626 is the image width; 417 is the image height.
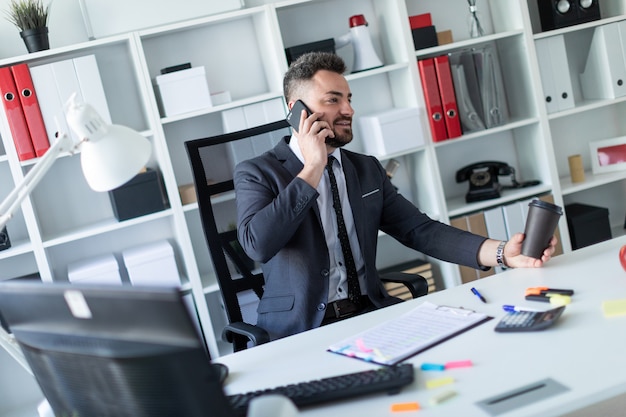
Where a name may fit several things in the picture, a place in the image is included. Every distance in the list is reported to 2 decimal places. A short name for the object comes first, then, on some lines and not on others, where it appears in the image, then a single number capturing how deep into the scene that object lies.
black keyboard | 1.35
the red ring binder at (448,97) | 3.59
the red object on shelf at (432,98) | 3.59
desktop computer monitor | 0.95
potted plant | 3.21
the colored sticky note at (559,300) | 1.66
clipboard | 1.53
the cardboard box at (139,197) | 3.34
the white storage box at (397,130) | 3.55
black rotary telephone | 3.79
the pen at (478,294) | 1.78
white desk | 1.27
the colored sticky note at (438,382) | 1.35
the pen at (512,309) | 1.66
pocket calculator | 1.52
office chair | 2.39
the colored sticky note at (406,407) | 1.28
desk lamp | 1.39
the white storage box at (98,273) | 3.27
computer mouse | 1.03
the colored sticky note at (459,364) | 1.42
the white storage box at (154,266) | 3.34
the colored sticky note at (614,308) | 1.53
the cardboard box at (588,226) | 3.83
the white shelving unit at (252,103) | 3.36
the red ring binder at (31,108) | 3.13
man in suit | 2.12
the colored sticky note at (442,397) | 1.29
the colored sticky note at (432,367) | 1.42
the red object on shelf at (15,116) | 3.13
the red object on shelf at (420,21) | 3.68
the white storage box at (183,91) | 3.32
